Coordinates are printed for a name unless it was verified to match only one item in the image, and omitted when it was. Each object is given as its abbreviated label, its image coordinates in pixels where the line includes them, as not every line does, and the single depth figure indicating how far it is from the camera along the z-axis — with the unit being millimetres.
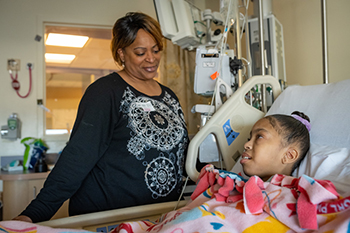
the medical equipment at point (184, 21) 2090
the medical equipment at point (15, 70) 3154
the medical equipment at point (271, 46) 2205
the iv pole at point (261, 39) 1605
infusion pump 1569
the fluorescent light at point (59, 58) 3892
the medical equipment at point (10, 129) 3070
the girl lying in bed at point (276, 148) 998
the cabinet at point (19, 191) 2598
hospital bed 931
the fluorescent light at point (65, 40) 3742
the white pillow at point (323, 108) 1049
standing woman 1066
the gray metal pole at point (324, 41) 1721
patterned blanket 646
